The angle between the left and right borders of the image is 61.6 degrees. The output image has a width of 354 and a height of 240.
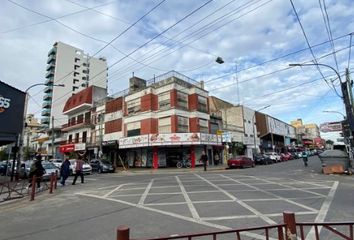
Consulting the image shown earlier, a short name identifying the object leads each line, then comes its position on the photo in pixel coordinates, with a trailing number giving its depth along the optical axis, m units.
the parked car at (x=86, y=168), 29.60
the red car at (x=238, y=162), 33.91
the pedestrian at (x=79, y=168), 19.19
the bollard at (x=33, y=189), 12.54
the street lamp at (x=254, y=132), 53.34
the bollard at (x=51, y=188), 14.60
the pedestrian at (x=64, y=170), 18.39
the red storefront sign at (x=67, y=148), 50.59
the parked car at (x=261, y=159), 43.93
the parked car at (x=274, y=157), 48.03
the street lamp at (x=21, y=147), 23.41
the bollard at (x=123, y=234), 2.93
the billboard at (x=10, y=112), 19.88
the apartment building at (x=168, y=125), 35.84
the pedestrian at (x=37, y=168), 16.08
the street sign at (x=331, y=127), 27.02
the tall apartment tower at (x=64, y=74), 85.75
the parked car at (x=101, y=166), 33.09
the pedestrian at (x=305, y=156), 33.20
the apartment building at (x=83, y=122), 48.21
